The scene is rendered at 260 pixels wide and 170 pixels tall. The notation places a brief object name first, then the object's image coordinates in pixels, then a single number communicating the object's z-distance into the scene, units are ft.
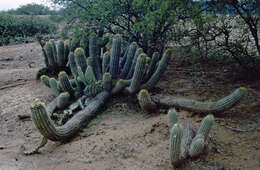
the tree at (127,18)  18.11
